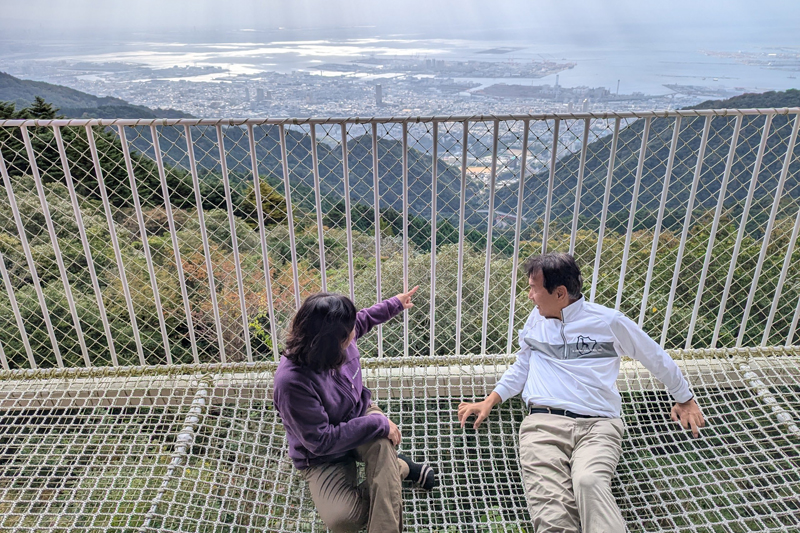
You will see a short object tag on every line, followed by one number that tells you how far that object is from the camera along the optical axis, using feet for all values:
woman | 5.13
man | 5.89
